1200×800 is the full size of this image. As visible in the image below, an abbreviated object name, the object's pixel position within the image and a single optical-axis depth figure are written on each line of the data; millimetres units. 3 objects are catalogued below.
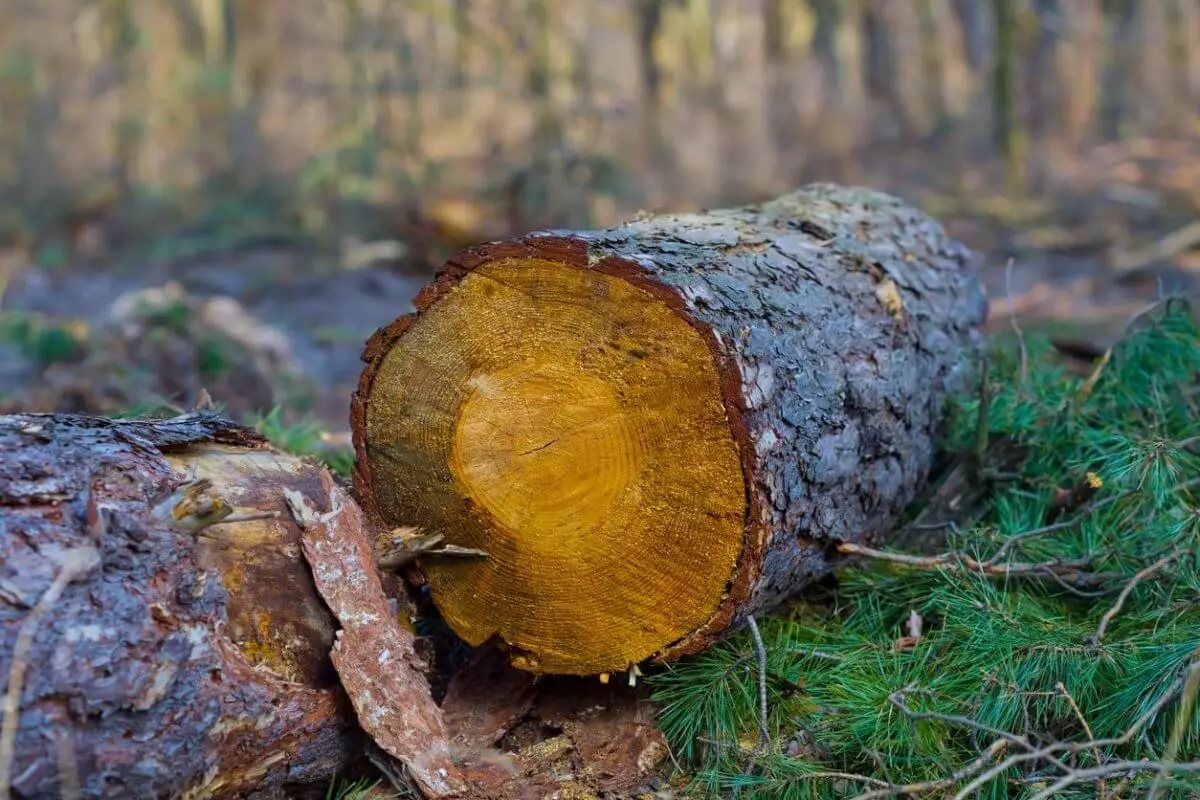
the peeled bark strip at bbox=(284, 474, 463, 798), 2197
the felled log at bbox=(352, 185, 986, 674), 2293
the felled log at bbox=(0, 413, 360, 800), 1694
